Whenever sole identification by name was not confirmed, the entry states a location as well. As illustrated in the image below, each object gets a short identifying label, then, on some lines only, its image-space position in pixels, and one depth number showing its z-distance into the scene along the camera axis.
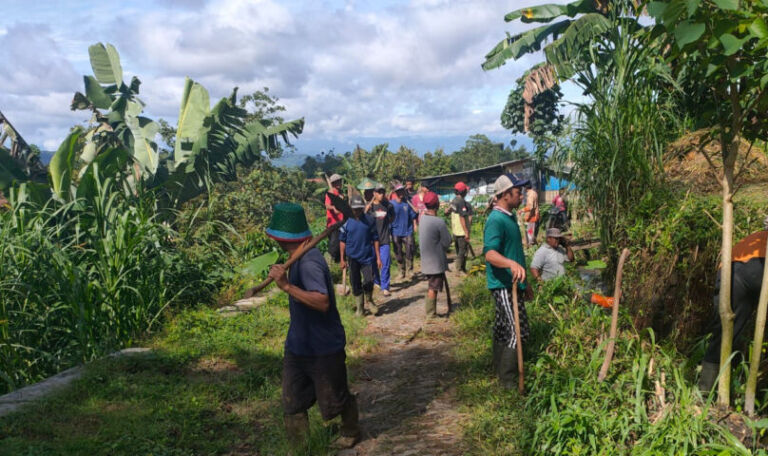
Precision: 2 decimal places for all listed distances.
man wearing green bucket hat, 3.90
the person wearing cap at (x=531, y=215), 12.47
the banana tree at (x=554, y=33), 15.15
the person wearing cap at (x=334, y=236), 9.75
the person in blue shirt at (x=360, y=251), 8.22
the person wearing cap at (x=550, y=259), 6.66
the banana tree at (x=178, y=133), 13.05
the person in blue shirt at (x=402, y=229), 11.32
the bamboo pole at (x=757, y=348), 3.44
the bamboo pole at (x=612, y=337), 4.19
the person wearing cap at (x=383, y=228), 9.66
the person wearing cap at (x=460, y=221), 11.09
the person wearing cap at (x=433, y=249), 7.79
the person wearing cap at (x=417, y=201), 12.45
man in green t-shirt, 4.86
